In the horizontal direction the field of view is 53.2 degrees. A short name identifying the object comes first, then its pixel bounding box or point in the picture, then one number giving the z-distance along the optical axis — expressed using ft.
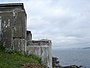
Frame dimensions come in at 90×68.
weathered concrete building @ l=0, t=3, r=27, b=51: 25.63
